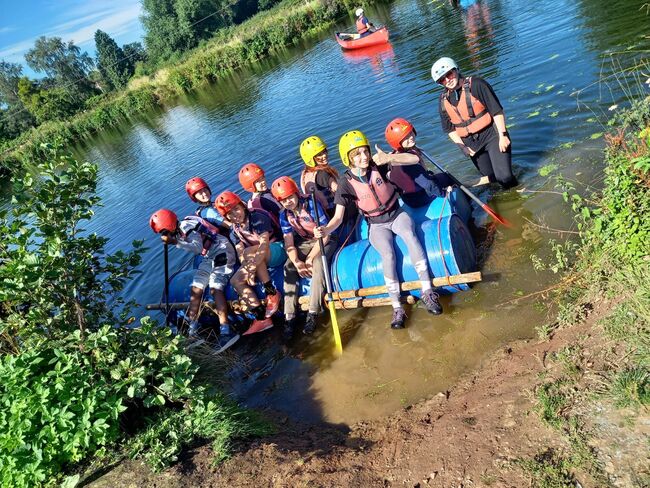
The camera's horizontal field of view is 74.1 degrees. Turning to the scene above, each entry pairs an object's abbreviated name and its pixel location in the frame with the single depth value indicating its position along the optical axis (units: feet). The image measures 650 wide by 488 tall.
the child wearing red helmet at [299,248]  20.25
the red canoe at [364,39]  71.15
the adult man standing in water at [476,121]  20.17
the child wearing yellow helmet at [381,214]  17.80
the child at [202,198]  23.26
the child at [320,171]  21.42
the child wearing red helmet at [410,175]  20.30
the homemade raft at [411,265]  17.74
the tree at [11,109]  176.45
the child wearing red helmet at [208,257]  21.75
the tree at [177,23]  192.24
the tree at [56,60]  271.28
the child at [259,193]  22.77
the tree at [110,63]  204.69
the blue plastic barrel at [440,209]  19.34
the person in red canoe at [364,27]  73.10
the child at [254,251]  21.29
